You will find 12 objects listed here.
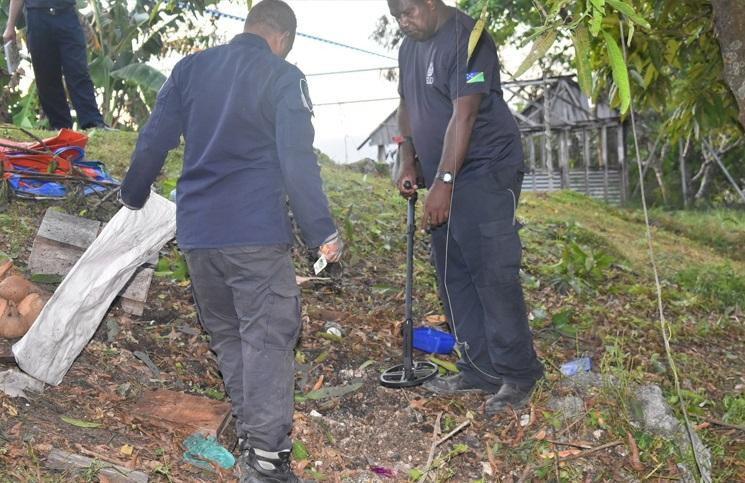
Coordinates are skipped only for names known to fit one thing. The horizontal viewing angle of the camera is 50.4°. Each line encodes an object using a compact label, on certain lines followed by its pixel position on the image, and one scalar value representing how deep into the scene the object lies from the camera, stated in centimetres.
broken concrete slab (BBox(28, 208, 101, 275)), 464
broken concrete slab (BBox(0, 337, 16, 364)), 382
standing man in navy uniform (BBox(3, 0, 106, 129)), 710
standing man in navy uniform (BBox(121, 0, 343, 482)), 322
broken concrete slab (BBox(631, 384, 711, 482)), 404
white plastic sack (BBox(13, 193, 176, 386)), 374
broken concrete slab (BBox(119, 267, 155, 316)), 465
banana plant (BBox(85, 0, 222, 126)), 973
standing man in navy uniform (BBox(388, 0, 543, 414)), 399
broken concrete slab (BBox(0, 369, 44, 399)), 363
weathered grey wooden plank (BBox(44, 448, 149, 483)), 318
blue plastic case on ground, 502
